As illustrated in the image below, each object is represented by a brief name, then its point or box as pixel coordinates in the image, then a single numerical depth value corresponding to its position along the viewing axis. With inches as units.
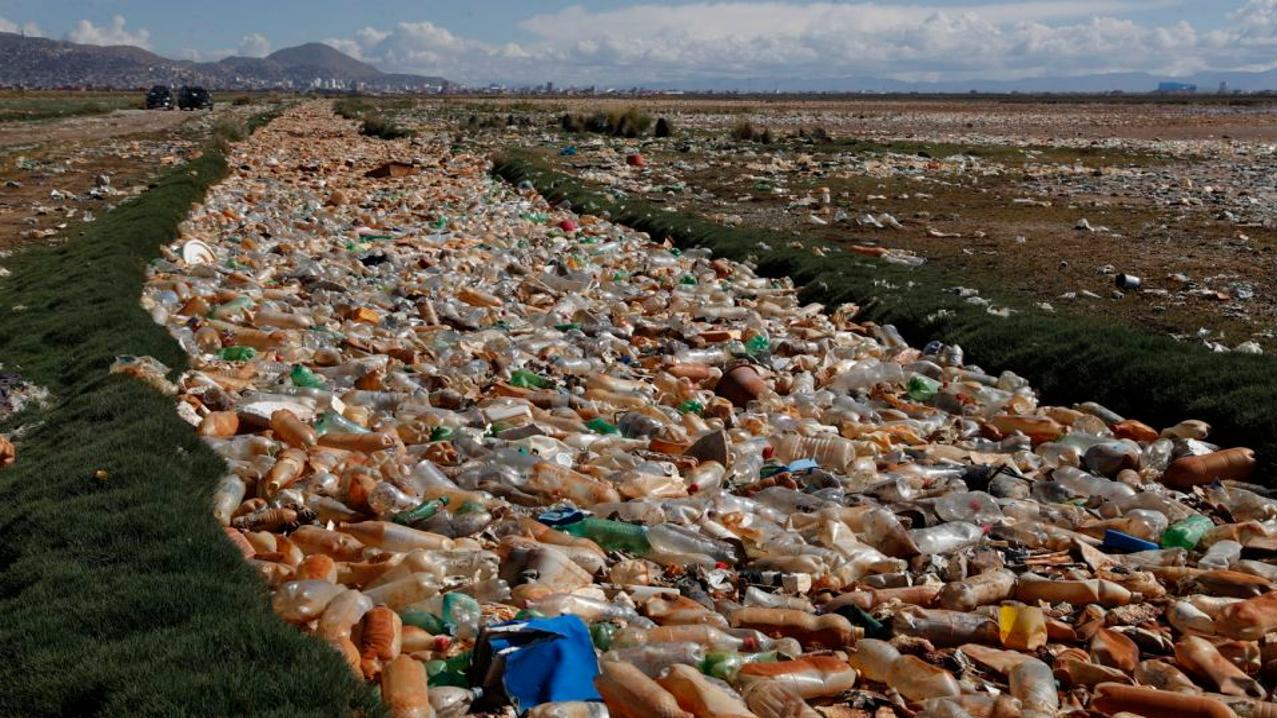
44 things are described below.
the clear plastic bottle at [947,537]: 198.2
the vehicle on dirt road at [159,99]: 2468.0
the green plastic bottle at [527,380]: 308.8
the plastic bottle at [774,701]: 136.3
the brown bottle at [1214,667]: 146.3
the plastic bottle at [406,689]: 133.0
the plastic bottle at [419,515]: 198.7
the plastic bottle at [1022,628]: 158.6
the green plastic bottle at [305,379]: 295.7
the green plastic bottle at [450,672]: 144.9
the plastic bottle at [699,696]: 133.3
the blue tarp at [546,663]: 136.3
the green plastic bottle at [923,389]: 315.0
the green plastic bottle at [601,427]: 269.1
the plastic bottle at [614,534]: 193.3
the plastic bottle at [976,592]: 171.5
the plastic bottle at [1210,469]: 240.7
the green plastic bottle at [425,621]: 157.6
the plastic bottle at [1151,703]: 136.8
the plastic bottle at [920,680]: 142.8
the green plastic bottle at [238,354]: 323.3
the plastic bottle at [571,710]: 131.8
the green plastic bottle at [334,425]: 253.0
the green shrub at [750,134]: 1369.3
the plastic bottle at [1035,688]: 139.4
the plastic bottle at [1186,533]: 203.8
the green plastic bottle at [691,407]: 292.5
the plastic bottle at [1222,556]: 190.2
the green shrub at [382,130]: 1516.6
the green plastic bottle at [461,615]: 157.8
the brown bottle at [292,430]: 244.4
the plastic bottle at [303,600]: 157.9
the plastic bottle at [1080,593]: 172.6
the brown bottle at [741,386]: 307.0
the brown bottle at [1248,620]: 158.6
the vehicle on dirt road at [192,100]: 2459.4
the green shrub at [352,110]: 2173.5
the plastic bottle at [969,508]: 212.7
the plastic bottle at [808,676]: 143.4
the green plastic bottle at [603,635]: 153.5
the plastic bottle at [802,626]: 158.9
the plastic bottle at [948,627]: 160.2
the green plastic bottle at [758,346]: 358.6
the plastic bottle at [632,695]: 132.8
